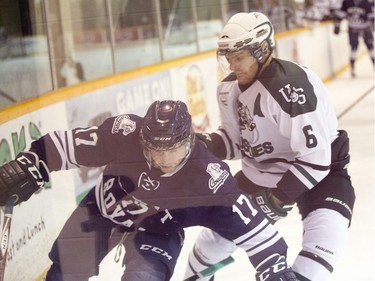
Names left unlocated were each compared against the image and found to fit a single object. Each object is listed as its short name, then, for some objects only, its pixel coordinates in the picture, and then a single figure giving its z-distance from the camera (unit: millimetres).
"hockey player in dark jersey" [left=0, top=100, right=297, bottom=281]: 5087
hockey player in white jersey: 5223
